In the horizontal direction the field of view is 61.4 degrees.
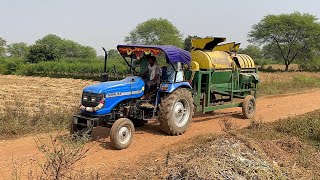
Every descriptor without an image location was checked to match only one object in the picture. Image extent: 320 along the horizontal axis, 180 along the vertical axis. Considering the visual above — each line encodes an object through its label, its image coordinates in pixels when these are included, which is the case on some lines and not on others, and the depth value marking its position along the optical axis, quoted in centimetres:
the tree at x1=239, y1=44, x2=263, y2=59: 7790
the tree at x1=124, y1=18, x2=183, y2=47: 5238
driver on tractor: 682
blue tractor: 591
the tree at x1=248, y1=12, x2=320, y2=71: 3694
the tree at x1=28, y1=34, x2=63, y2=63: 4229
